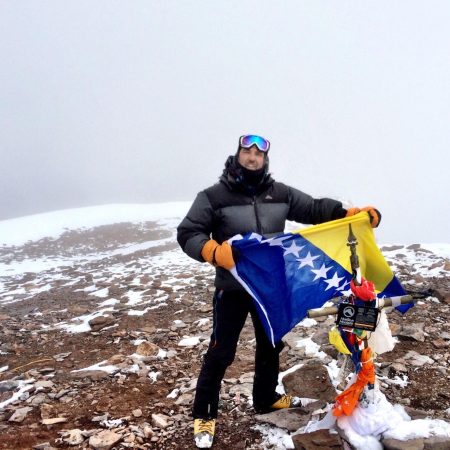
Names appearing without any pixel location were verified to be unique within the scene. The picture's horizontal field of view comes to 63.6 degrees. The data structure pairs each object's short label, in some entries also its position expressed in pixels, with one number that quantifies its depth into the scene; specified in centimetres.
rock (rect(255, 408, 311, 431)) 434
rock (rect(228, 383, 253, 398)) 528
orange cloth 340
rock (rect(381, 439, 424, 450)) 322
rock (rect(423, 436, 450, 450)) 326
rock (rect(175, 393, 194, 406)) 517
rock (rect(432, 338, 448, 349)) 640
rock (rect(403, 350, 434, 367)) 578
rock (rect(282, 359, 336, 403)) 506
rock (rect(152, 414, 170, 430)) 459
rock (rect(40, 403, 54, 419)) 501
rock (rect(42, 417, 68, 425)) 482
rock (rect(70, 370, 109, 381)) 614
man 418
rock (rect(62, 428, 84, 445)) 432
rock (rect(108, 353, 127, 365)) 677
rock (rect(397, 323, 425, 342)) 668
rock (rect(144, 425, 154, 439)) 438
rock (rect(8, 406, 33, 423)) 492
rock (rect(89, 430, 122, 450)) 415
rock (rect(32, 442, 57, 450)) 420
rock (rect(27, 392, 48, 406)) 540
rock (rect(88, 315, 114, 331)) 912
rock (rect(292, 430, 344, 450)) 346
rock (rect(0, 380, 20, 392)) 588
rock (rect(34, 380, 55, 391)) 582
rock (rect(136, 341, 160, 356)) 709
